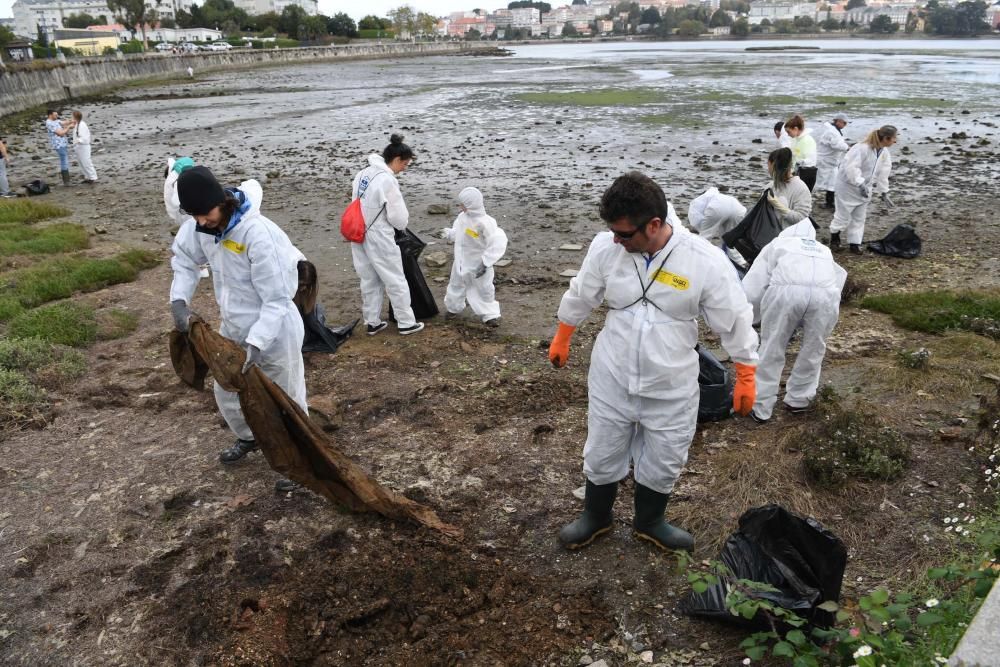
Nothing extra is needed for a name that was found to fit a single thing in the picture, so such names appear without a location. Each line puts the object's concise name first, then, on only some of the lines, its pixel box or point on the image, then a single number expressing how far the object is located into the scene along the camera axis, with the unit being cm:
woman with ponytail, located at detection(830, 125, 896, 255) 852
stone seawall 3016
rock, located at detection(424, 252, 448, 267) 857
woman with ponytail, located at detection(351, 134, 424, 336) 603
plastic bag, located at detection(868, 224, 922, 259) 840
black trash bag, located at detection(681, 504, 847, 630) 280
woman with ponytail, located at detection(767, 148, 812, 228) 639
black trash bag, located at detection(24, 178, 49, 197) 1348
